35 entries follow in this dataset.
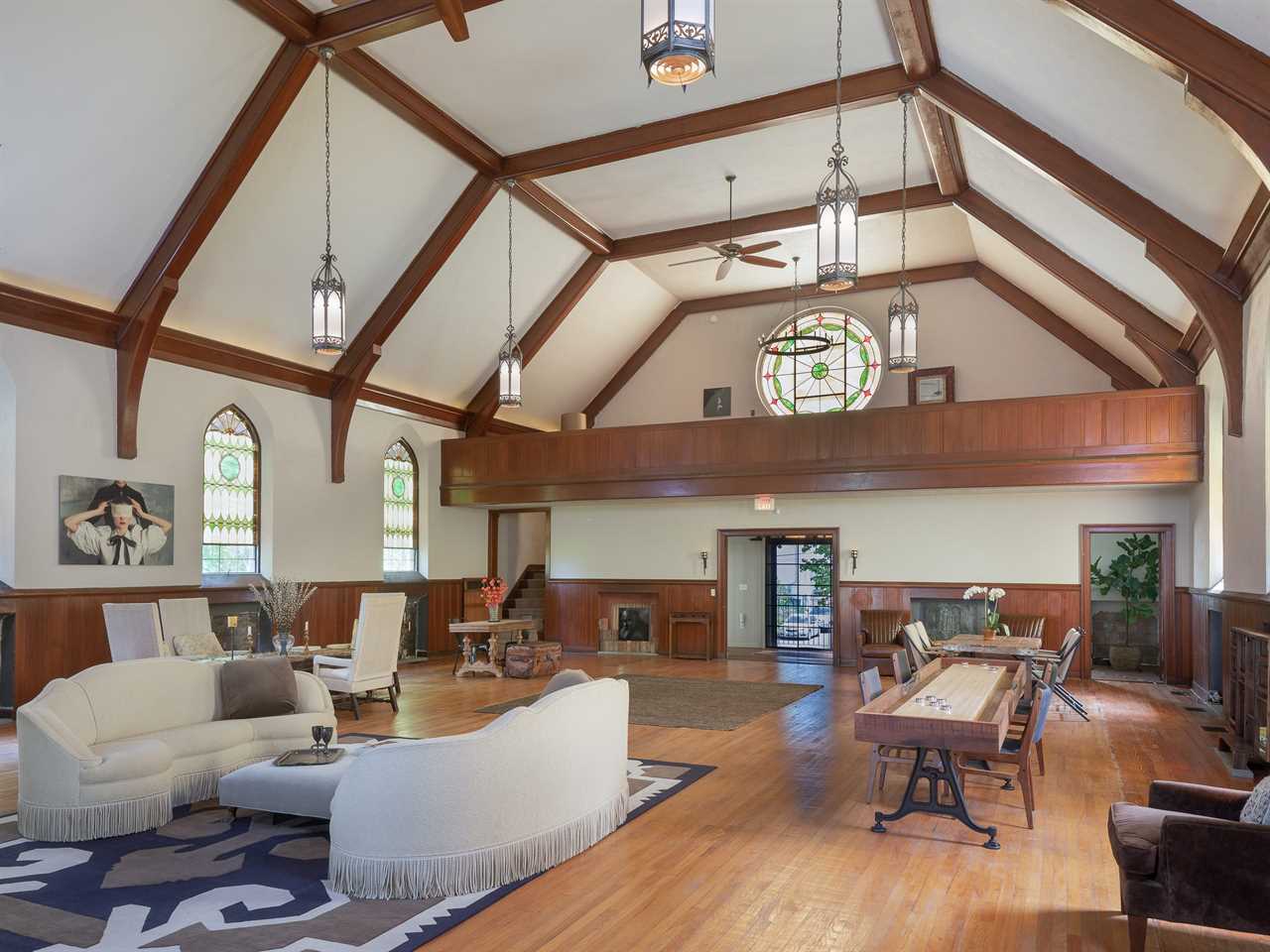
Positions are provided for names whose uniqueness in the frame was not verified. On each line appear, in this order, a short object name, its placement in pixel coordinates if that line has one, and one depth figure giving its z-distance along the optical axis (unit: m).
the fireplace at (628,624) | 14.27
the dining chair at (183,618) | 8.72
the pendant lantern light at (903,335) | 8.64
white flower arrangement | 9.16
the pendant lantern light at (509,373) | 10.19
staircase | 15.76
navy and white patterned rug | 3.46
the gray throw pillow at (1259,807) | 3.23
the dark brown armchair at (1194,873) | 3.05
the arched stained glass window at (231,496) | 10.55
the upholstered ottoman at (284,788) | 4.61
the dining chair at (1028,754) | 4.87
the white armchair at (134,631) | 8.17
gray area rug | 8.23
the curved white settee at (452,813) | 3.92
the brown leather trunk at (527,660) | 11.18
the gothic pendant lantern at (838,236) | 5.28
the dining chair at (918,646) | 7.59
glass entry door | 15.38
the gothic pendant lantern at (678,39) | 3.29
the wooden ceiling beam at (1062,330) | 12.15
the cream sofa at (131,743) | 4.68
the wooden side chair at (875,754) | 5.38
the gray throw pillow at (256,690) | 5.95
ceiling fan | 10.77
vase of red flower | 11.55
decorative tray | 4.89
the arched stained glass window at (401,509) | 13.45
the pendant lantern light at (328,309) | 7.51
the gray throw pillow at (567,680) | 5.29
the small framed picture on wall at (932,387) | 13.19
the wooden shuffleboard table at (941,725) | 4.45
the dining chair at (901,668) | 6.36
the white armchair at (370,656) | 8.22
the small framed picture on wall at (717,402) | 14.77
